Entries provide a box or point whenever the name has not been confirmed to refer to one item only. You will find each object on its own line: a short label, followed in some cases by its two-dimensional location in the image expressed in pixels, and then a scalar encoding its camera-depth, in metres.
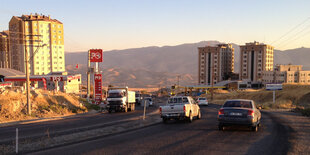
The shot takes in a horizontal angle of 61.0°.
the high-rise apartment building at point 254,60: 132.50
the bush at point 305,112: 24.57
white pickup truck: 18.35
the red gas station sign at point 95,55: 45.06
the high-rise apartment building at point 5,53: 146.23
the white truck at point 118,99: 31.95
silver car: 13.44
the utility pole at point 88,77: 41.03
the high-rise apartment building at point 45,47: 122.50
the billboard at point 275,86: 44.24
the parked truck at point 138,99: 56.12
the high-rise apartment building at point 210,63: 146.75
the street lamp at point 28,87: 25.51
